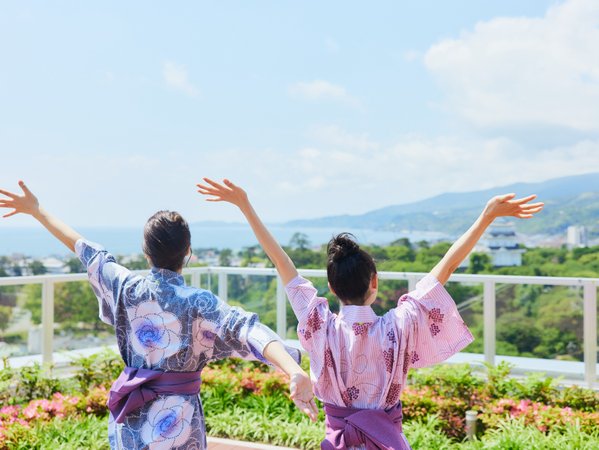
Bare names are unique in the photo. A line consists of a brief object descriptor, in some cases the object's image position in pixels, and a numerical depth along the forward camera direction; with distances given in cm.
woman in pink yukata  202
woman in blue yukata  216
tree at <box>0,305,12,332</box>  554
